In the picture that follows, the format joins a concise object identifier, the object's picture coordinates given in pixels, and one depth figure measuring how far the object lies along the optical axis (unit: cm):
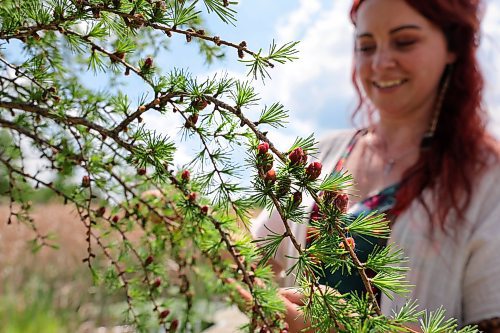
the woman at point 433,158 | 126
